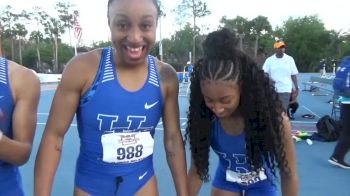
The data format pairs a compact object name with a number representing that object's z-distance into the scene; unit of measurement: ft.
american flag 54.03
